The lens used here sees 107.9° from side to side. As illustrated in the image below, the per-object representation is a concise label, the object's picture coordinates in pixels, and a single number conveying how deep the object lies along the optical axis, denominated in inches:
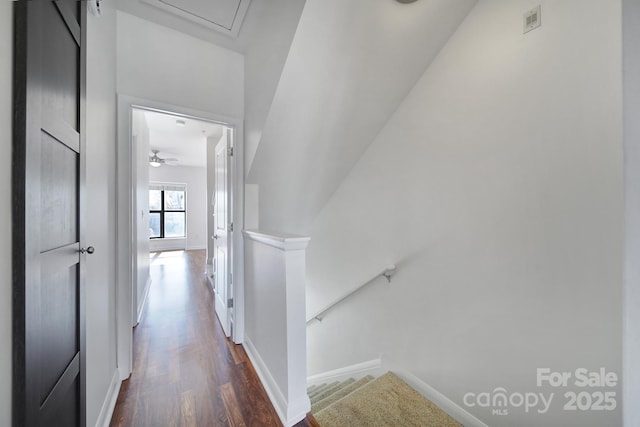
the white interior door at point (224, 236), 88.0
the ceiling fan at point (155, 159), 206.2
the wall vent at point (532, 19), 46.5
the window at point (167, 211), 279.1
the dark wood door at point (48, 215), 22.4
